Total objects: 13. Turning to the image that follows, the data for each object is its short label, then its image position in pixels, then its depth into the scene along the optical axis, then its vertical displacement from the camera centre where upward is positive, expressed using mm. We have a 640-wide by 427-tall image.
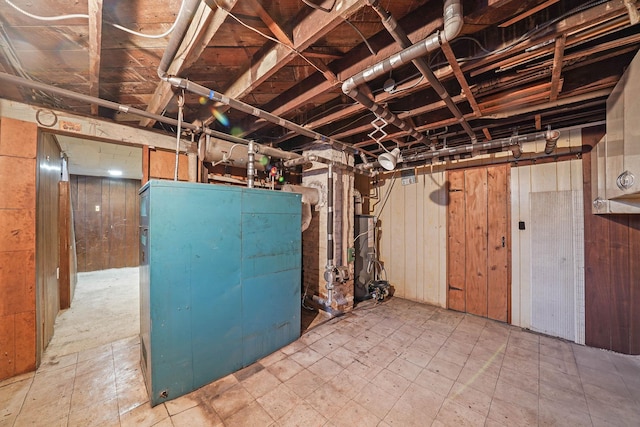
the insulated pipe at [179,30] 1165 +1082
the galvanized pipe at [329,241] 3090 -374
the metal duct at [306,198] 3010 +249
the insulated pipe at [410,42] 1105 +1009
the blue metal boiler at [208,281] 1679 -582
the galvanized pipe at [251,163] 2361 +577
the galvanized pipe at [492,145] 2375 +823
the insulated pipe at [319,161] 2900 +727
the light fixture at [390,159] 2650 +674
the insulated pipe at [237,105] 1698 +998
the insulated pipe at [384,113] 1793 +967
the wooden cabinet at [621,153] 1548 +498
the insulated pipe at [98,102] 1629 +1007
